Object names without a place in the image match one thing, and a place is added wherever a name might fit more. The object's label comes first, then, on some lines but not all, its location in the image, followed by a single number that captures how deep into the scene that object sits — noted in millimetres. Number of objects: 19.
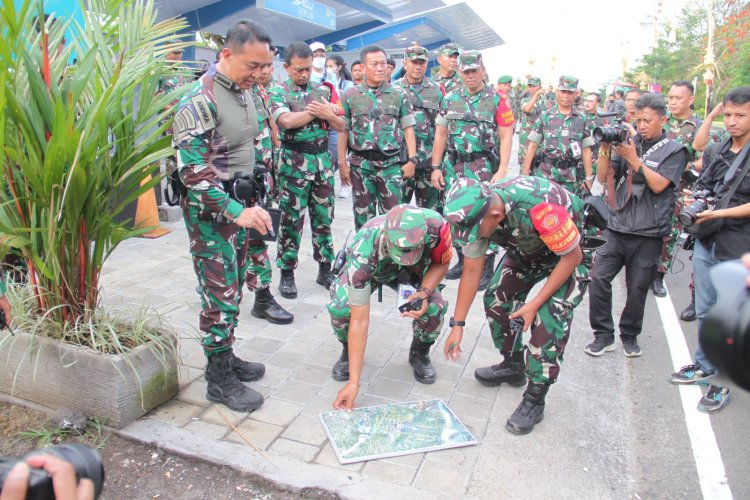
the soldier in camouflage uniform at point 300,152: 4375
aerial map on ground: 2738
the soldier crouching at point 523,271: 2629
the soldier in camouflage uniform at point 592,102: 9463
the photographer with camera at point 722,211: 3324
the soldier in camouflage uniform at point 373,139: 4840
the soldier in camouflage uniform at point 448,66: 6352
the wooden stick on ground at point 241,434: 2676
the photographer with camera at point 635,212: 3719
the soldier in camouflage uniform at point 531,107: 9952
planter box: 2707
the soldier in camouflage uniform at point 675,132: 5455
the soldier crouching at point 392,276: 2682
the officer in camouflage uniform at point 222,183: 2703
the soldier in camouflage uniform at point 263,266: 3924
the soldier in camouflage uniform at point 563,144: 5895
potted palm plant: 2529
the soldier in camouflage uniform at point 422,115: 5422
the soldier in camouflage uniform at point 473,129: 5008
